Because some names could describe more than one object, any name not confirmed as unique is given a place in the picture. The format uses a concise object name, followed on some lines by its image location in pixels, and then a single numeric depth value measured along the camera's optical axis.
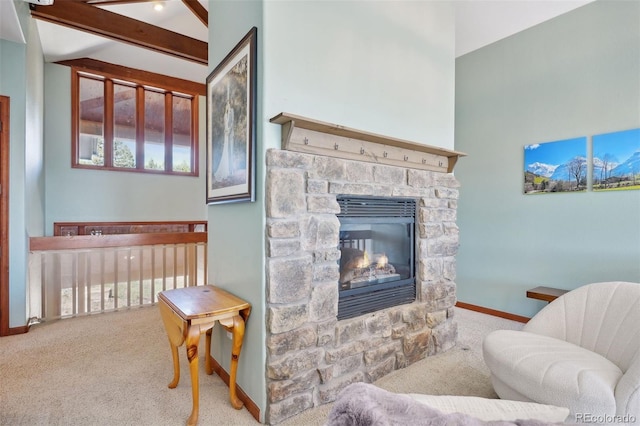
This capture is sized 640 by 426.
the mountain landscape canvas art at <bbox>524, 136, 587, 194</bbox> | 3.12
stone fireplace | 1.78
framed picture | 1.84
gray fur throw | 0.70
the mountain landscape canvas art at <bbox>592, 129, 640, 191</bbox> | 2.82
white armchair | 1.43
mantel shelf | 1.82
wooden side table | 1.72
